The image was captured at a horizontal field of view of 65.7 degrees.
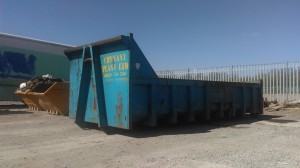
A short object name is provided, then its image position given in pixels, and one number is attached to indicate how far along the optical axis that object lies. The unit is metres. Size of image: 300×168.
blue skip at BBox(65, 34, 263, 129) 5.12
